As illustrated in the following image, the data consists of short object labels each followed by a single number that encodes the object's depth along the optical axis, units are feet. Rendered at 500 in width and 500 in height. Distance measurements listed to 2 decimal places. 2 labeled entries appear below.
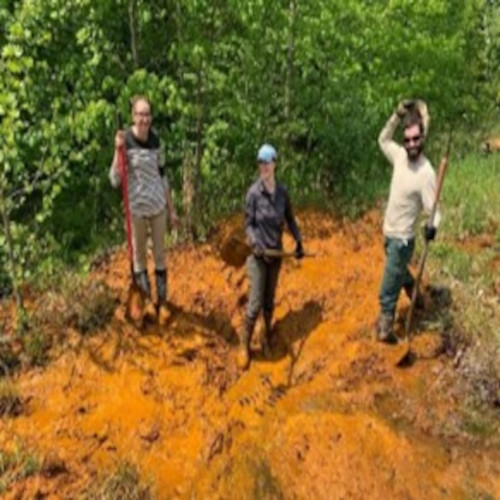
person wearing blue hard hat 23.08
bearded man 21.31
